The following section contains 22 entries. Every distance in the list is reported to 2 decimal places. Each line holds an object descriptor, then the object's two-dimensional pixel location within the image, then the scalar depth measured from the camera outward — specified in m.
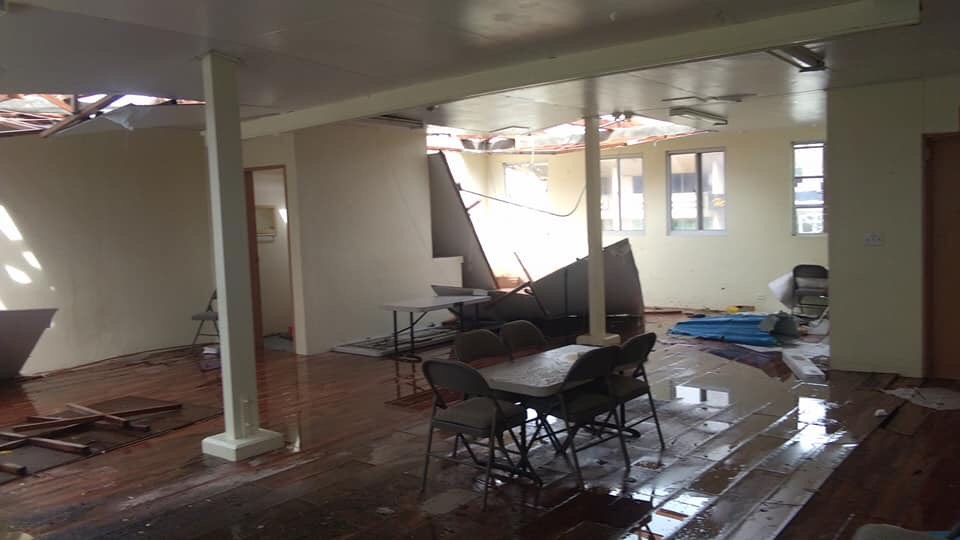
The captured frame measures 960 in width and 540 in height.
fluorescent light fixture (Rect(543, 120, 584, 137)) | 11.04
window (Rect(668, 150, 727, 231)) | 11.49
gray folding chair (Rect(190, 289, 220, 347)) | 8.80
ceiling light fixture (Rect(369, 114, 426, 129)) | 8.55
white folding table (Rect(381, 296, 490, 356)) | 7.96
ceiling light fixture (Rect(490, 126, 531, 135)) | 9.45
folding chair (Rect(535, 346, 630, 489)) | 4.13
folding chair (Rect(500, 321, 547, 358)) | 5.22
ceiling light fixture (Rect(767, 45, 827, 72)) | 5.41
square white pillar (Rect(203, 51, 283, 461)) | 4.94
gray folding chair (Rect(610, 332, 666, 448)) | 4.59
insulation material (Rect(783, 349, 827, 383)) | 6.65
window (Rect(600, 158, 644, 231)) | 12.27
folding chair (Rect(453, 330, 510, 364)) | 4.83
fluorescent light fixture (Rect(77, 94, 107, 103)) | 7.00
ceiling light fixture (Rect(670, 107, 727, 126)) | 8.19
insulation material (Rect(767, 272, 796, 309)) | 9.81
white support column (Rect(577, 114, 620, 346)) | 8.29
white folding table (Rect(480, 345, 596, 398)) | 3.98
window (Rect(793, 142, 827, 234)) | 10.67
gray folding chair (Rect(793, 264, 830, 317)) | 9.44
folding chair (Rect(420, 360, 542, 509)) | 3.92
